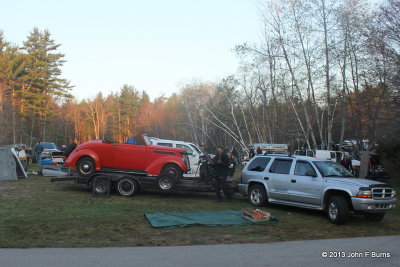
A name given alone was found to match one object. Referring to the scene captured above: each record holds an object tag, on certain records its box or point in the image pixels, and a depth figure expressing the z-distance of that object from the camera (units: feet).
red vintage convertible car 46.16
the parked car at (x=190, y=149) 54.80
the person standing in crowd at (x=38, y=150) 101.45
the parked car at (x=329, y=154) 91.40
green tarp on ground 32.32
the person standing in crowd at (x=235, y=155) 90.62
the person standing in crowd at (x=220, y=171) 44.78
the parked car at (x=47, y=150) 92.25
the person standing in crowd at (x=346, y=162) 76.23
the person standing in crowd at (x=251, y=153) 103.28
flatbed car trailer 45.60
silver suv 33.83
